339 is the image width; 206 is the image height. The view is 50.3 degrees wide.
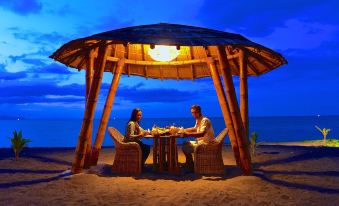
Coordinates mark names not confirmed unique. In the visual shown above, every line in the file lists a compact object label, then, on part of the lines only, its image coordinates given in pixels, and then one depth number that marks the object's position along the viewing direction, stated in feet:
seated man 23.50
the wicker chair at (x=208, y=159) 23.44
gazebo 21.10
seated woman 24.08
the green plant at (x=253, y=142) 33.55
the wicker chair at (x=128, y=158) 23.50
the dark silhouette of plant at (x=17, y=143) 30.86
